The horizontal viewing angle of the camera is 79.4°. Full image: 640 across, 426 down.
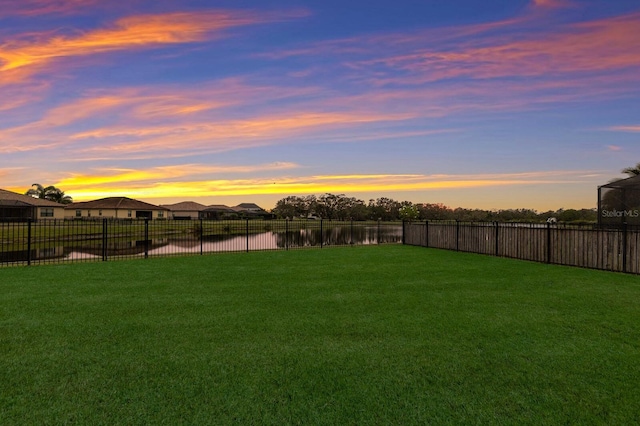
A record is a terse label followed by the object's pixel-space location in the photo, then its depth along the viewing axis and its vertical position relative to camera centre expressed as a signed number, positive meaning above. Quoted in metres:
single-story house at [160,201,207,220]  94.16 +1.52
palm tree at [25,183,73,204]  77.62 +5.02
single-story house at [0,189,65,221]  49.94 +1.45
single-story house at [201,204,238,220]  93.61 +1.03
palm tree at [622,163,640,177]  26.55 +3.01
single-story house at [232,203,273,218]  152.80 +4.07
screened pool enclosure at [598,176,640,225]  16.38 +0.55
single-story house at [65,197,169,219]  72.69 +1.45
